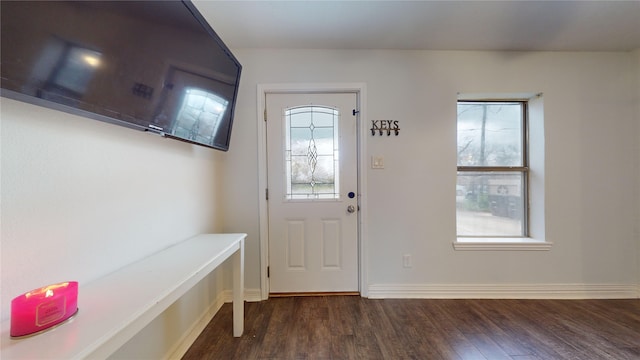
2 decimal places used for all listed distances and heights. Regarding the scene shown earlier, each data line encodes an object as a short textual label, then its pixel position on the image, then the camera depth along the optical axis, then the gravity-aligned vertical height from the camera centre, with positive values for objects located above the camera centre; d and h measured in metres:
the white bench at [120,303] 0.55 -0.40
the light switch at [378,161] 2.14 +0.19
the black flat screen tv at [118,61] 0.58 +0.41
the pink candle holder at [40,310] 0.58 -0.34
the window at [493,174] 2.32 +0.07
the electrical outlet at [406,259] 2.15 -0.73
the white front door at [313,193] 2.17 -0.11
